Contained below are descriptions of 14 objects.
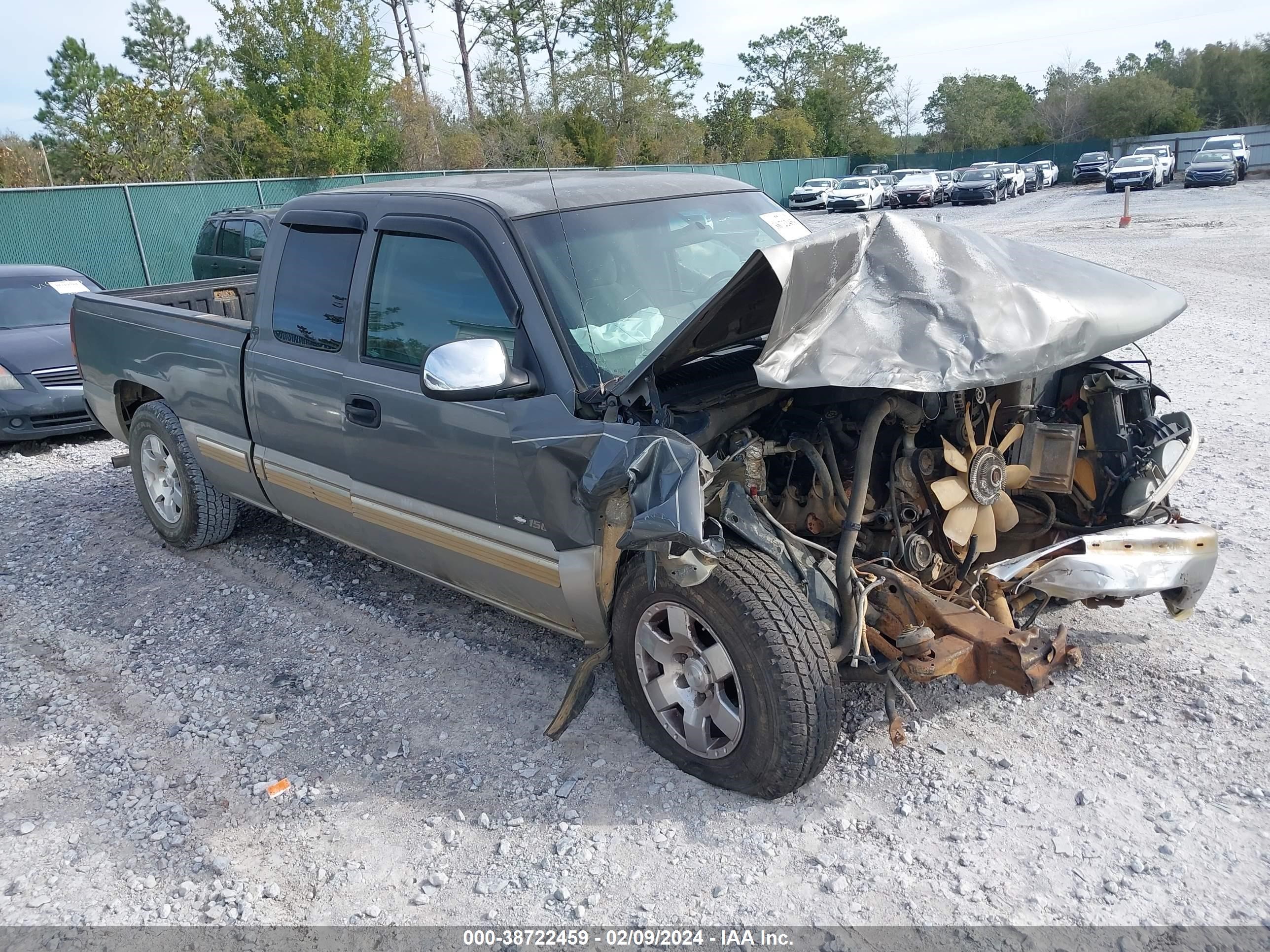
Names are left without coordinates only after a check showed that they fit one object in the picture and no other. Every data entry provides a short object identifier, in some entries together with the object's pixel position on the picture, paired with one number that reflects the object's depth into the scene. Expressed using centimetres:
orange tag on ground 340
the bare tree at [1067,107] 6322
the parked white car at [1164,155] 4078
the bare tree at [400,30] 3052
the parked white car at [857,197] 3750
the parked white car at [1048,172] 4872
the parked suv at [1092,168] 4491
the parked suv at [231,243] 1251
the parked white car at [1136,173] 3844
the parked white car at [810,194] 4072
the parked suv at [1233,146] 3953
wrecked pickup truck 301
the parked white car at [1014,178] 4200
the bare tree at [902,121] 7138
